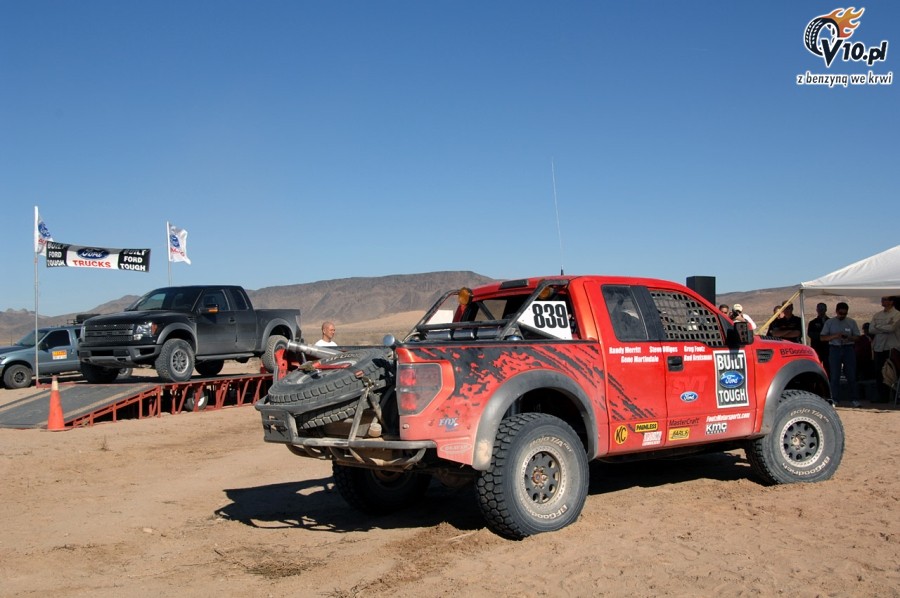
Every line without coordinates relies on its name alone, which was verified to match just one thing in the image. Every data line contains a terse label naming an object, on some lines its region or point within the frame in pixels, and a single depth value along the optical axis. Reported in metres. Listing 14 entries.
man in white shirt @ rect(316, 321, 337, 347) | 9.94
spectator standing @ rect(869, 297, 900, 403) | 13.73
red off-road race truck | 5.79
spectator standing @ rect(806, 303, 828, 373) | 15.27
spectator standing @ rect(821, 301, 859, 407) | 14.21
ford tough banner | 20.67
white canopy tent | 13.81
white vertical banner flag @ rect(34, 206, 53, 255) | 20.47
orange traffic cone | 13.42
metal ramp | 14.00
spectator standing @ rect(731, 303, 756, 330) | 12.62
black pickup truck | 14.71
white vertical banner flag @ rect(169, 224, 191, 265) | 23.28
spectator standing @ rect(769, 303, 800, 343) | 15.23
